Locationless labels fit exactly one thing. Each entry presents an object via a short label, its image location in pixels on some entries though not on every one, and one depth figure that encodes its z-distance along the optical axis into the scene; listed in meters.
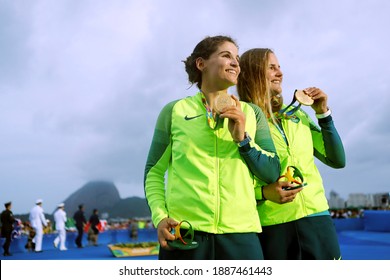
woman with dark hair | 1.58
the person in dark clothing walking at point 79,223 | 13.33
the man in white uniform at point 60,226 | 12.20
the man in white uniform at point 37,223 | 11.31
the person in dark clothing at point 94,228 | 14.09
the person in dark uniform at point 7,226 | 10.58
